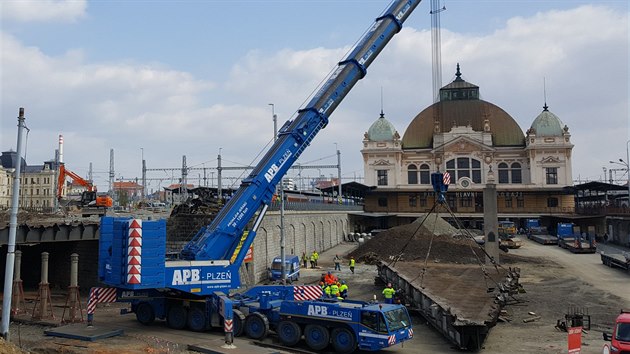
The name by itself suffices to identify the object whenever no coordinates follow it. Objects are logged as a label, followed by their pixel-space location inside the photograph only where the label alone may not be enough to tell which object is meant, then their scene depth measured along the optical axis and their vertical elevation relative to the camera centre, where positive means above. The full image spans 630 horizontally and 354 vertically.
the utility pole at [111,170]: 72.72 +7.98
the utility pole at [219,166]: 55.03 +6.37
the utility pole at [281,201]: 27.62 +1.29
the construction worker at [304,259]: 46.00 -3.27
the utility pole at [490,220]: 36.56 +0.14
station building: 84.50 +10.14
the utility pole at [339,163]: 67.81 +7.87
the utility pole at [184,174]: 63.16 +6.23
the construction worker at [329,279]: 27.18 -3.01
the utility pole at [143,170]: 69.50 +7.36
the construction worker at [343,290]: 24.89 -3.26
